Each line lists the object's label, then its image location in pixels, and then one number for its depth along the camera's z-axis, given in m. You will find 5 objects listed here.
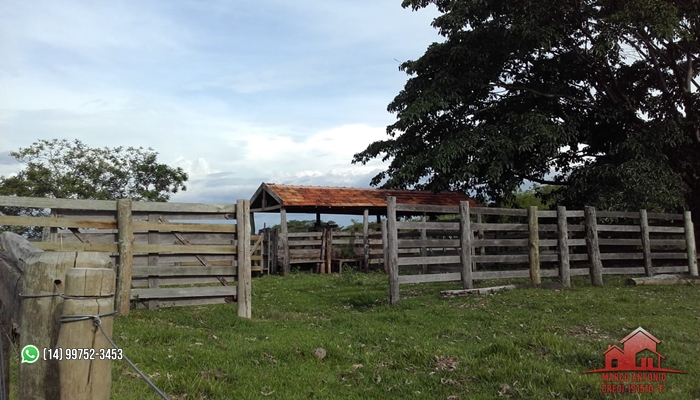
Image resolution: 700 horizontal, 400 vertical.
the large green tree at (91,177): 29.27
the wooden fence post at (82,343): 2.28
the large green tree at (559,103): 16.22
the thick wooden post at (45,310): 2.41
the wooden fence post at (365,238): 21.58
